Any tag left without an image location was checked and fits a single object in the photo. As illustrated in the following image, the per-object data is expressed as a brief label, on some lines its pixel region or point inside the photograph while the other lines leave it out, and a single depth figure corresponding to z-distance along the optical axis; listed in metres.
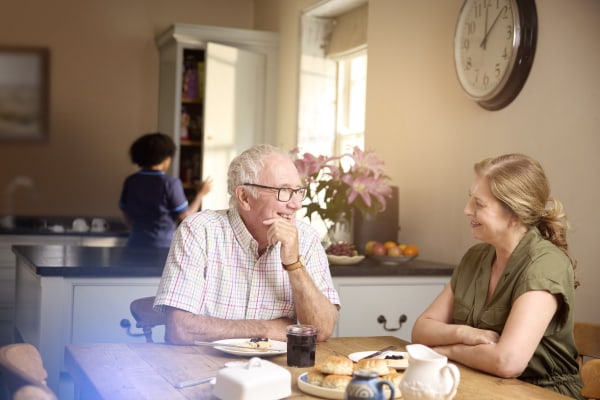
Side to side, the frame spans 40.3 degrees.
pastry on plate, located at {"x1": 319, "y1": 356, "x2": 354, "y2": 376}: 1.65
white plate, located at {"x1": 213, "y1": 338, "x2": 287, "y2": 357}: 1.90
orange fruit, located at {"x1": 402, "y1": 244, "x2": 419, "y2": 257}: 3.56
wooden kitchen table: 1.62
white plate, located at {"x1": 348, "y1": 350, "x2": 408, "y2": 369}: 1.80
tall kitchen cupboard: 5.62
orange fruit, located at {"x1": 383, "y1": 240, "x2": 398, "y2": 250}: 3.61
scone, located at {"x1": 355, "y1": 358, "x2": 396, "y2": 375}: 1.67
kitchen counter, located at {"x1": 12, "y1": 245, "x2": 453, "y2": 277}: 2.87
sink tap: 5.79
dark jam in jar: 1.82
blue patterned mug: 1.33
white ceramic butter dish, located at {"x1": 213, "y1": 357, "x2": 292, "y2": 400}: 1.49
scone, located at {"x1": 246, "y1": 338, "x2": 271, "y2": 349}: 1.96
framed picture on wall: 5.90
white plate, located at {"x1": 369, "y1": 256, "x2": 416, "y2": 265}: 3.54
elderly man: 2.21
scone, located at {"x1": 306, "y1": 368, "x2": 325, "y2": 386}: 1.61
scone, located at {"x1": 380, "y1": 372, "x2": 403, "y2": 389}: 1.60
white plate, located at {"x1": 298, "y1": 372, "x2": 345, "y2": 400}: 1.57
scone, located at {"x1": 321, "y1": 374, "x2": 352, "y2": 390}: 1.57
